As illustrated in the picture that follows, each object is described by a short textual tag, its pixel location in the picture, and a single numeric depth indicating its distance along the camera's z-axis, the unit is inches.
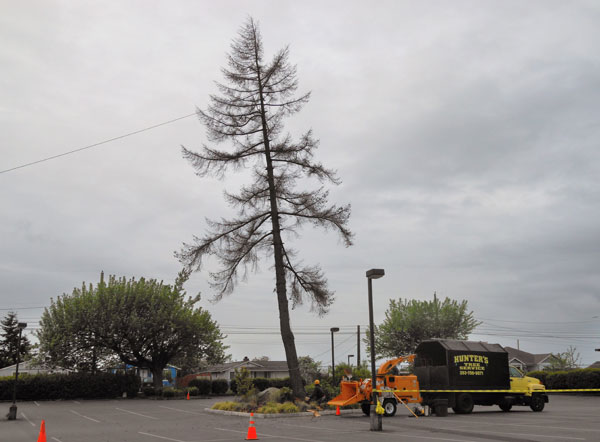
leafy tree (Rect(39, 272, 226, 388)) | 1761.8
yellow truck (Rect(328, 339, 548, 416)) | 916.6
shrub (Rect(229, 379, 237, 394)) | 2058.8
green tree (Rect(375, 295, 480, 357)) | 2630.4
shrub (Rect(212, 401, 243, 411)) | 1010.7
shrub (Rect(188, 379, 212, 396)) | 1957.4
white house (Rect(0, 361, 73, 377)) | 2488.9
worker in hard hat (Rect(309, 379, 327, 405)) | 1033.7
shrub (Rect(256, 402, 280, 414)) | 928.9
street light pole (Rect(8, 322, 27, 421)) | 936.3
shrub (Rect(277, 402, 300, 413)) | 940.0
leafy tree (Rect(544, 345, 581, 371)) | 2923.7
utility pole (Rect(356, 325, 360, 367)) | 2356.7
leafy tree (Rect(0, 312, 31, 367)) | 3034.0
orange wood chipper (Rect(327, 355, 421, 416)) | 910.4
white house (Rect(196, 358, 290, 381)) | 3199.1
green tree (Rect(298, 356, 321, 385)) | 2319.5
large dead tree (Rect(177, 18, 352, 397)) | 1107.3
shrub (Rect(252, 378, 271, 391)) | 2061.6
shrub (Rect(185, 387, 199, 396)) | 1871.3
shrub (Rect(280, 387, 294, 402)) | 1033.4
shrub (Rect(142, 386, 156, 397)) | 1846.2
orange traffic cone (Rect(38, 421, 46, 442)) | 509.4
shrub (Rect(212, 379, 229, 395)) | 1983.6
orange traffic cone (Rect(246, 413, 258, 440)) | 575.8
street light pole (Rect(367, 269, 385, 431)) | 673.0
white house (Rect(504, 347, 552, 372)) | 3134.8
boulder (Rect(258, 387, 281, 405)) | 1034.1
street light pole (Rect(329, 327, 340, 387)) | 1326.9
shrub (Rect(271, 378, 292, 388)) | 1975.1
